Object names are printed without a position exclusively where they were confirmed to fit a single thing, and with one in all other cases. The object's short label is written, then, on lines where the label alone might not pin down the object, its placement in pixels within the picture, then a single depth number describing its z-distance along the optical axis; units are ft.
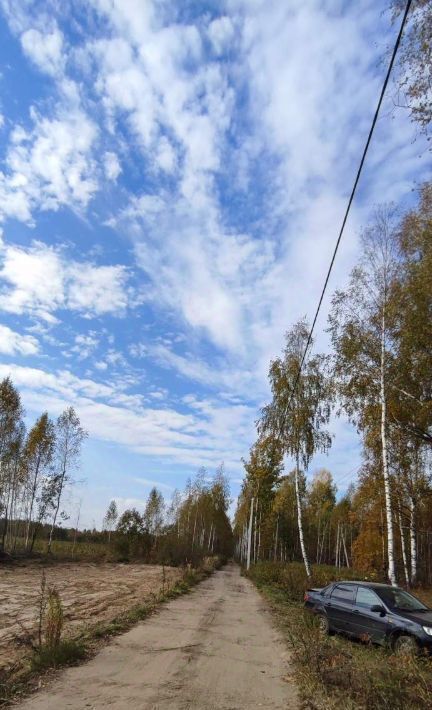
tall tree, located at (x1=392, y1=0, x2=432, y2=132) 21.27
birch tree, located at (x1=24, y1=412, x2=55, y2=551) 135.54
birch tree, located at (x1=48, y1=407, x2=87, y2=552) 136.36
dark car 31.09
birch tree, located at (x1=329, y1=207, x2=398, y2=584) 53.16
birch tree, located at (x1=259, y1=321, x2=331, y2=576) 80.64
